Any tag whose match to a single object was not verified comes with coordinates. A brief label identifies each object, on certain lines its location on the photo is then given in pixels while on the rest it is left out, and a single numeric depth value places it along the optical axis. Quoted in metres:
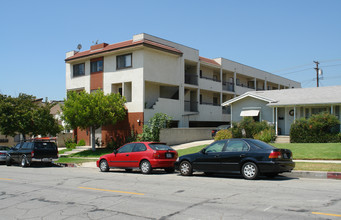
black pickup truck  20.38
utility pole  48.83
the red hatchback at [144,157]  14.98
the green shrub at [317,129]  23.34
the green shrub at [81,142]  32.60
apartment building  28.64
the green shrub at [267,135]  25.02
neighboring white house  25.86
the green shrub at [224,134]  26.33
